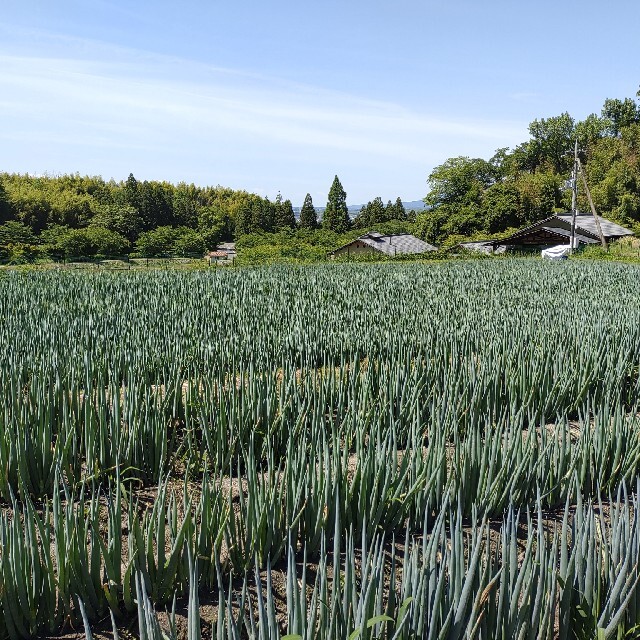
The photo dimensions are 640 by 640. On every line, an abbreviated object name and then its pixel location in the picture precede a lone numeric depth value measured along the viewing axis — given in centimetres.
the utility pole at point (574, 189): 3012
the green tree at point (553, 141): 7169
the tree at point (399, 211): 8375
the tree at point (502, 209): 5431
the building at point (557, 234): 4059
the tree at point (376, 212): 8112
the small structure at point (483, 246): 4360
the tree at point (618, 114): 7219
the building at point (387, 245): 4812
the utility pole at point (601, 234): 3185
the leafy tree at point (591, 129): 7052
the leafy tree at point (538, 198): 5525
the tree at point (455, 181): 6112
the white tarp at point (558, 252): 3122
